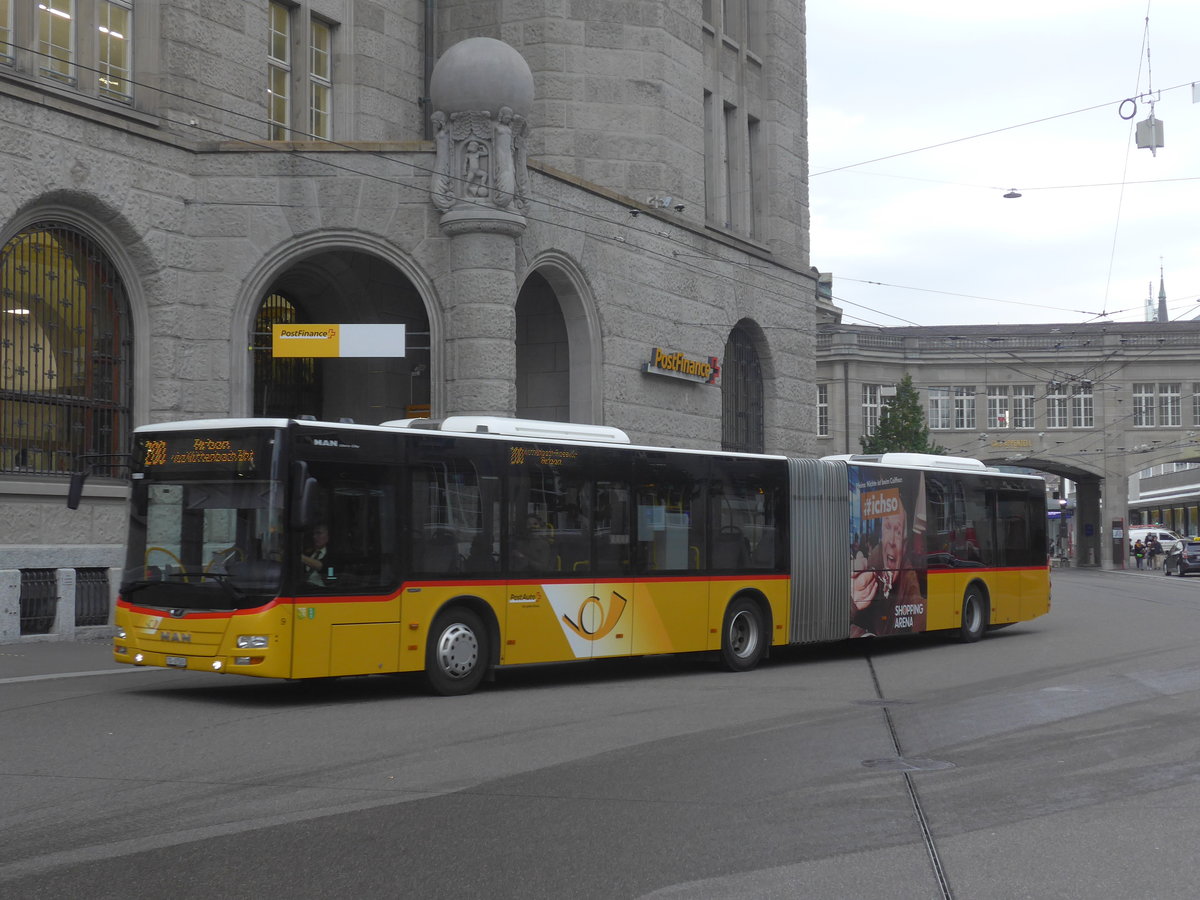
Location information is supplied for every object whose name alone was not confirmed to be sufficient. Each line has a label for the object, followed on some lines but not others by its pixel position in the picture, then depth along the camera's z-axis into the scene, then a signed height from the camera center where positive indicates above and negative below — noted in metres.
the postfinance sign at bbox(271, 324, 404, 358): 22.58 +3.12
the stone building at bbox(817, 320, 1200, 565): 75.25 +7.39
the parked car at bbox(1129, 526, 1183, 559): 80.50 +0.12
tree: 68.69 +5.28
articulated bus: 12.53 -0.11
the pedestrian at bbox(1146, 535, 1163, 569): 73.12 -0.65
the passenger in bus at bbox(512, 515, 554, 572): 14.48 -0.10
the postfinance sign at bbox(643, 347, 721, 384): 27.34 +3.33
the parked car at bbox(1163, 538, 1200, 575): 58.44 -0.85
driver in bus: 12.61 -0.18
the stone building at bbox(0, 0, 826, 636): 20.05 +5.08
